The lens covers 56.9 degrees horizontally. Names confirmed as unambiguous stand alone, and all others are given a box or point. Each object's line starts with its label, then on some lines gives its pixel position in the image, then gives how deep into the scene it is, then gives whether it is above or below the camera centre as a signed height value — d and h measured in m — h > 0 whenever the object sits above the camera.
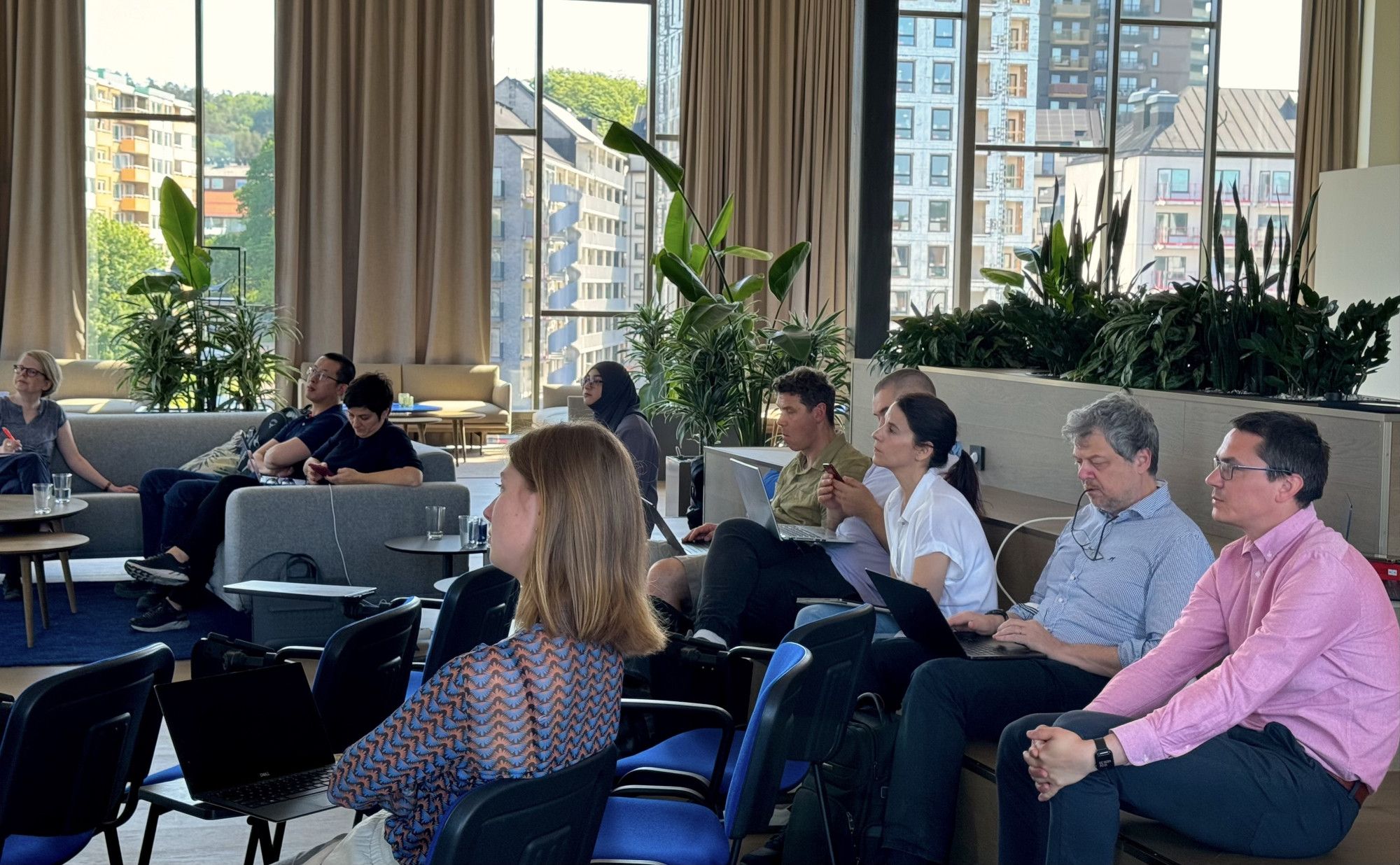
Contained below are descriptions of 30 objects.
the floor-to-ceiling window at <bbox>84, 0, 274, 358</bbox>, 11.38 +1.76
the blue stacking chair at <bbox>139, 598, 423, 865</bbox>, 2.53 -0.74
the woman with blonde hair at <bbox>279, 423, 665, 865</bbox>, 1.81 -0.47
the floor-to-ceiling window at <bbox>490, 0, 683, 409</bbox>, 12.01 +1.53
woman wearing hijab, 6.05 -0.33
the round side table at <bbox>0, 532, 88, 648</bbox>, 5.12 -0.88
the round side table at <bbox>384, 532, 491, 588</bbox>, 5.04 -0.84
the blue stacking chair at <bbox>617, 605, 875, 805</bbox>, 2.48 -0.76
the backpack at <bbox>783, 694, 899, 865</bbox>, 2.95 -1.07
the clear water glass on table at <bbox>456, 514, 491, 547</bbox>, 5.11 -0.77
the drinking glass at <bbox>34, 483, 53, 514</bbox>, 5.41 -0.72
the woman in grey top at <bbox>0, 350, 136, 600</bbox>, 6.15 -0.53
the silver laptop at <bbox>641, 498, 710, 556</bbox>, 4.46 -0.72
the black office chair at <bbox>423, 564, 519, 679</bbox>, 2.90 -0.65
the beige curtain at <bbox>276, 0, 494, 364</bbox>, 11.39 +1.44
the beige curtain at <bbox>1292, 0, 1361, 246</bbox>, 11.86 +2.58
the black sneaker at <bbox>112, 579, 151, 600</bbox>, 6.15 -1.25
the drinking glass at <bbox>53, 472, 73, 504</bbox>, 5.59 -0.70
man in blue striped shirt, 2.71 -0.63
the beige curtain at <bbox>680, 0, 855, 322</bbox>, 11.80 +2.09
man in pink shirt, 2.23 -0.66
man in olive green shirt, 3.93 -0.68
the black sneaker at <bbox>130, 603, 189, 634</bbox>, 5.52 -1.25
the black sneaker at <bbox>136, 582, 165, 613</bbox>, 5.72 -1.20
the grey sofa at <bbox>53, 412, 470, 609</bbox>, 5.23 -0.82
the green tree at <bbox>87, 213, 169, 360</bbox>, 11.46 +0.53
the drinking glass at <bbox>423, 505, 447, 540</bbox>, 5.36 -0.76
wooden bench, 2.27 -0.89
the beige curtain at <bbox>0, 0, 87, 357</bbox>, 10.93 +1.33
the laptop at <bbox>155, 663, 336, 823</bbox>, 2.34 -0.78
